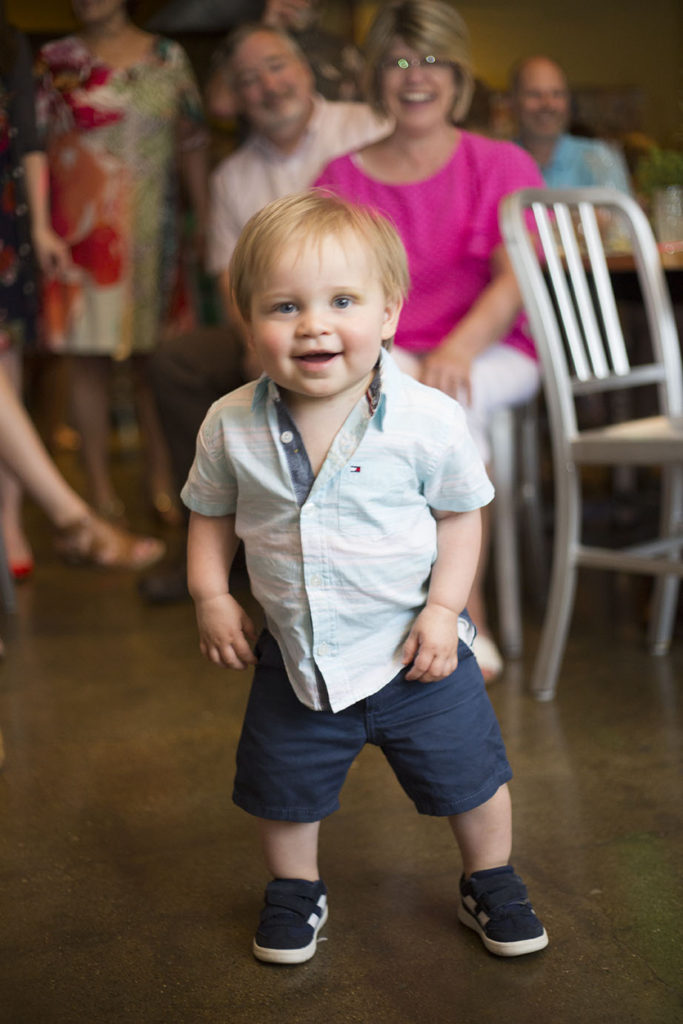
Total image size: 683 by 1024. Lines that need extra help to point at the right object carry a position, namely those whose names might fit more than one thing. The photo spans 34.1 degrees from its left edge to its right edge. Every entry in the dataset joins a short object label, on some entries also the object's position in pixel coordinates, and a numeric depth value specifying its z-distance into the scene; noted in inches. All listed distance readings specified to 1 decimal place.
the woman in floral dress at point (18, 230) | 87.9
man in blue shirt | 115.7
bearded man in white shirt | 90.1
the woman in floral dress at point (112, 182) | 107.4
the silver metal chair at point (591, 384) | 64.9
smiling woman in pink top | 69.1
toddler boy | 37.9
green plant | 77.7
